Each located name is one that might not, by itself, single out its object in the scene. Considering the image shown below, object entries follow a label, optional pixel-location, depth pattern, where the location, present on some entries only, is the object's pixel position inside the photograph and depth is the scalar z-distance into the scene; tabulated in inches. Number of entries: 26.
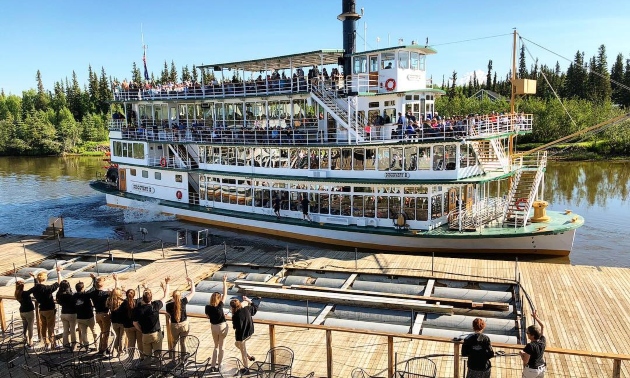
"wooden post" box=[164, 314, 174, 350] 374.6
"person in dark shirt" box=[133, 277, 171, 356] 357.2
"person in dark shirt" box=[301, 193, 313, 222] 958.4
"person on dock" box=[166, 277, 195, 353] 366.0
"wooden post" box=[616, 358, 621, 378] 296.5
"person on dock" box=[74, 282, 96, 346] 388.5
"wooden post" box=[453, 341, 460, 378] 321.4
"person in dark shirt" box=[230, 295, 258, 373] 346.0
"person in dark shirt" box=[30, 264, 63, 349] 402.6
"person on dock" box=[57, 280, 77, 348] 391.3
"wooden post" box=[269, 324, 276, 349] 365.7
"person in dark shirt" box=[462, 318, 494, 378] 294.7
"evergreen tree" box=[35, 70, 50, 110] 4613.7
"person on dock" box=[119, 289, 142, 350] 365.1
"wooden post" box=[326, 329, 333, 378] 352.8
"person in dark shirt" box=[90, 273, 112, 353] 385.7
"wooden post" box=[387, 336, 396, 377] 341.4
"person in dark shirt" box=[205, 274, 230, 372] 354.0
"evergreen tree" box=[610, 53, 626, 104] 3599.9
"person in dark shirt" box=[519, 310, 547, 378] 289.7
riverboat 830.5
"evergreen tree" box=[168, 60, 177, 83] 4984.3
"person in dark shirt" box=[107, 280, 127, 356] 373.1
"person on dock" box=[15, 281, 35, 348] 410.9
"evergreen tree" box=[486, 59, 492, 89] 4515.8
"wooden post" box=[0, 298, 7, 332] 440.9
